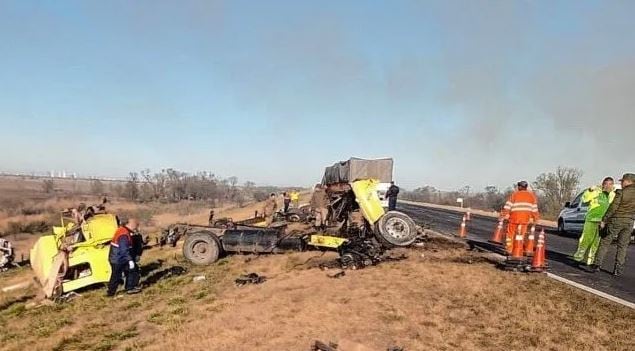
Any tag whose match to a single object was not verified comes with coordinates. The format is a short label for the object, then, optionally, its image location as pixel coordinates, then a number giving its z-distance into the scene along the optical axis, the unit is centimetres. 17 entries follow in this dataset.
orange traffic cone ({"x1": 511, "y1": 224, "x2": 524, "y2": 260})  1009
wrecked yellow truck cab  1118
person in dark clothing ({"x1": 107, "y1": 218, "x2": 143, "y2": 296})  1052
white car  1739
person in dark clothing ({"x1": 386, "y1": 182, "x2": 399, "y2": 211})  2008
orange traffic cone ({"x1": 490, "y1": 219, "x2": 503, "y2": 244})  1404
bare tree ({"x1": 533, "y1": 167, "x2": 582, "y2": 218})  4922
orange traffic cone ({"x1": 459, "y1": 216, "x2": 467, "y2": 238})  1615
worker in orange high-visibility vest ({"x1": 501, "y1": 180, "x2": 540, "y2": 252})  1066
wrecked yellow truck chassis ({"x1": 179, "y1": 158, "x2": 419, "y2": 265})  1181
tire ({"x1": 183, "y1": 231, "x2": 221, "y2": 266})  1357
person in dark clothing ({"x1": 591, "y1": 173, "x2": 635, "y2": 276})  934
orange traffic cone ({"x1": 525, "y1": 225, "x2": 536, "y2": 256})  1075
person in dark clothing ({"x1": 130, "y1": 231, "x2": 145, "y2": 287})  1095
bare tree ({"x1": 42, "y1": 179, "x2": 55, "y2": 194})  10992
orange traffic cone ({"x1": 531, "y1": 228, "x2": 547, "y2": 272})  951
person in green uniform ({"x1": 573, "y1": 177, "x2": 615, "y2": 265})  1051
